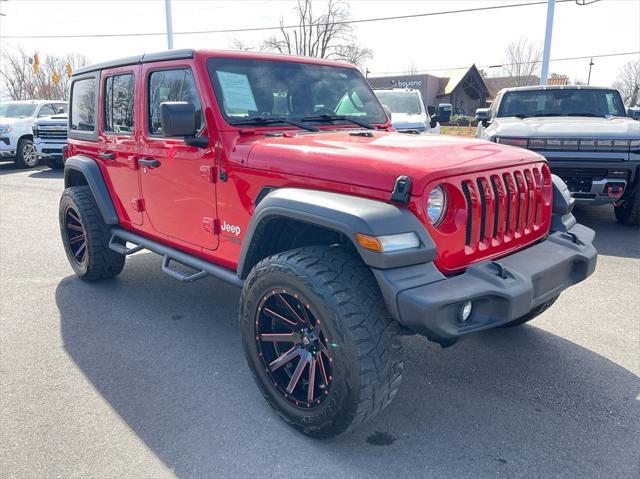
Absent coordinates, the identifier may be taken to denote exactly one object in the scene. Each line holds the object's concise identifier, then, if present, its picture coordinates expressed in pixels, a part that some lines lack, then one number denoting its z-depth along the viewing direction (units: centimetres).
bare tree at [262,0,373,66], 4514
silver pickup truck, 644
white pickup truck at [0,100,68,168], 1434
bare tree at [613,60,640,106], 4618
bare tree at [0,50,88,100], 3466
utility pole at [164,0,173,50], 1873
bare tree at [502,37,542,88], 4272
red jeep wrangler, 233
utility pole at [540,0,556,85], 1566
